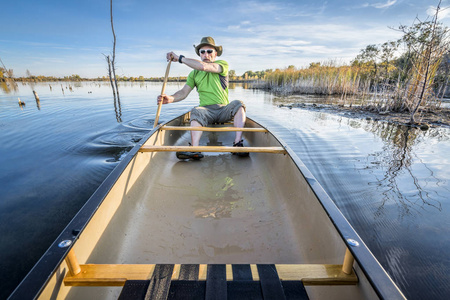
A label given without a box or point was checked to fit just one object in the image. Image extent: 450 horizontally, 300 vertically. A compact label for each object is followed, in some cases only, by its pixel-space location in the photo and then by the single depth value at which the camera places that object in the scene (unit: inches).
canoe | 34.6
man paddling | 122.7
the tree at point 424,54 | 226.7
